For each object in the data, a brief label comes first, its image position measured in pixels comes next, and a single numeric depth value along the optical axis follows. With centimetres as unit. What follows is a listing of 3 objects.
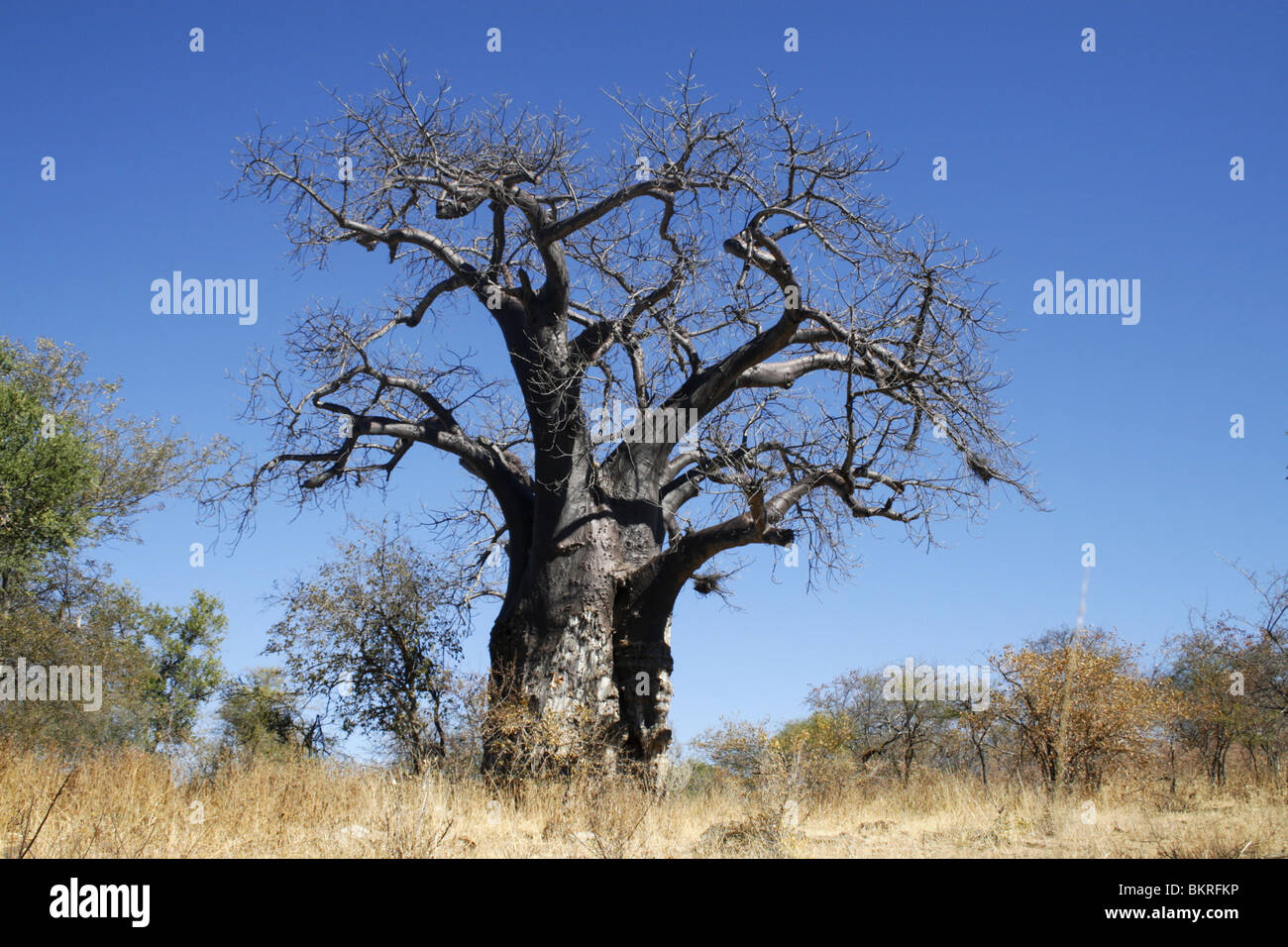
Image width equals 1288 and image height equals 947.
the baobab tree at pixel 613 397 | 848
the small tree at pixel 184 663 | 2058
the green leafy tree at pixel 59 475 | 1245
